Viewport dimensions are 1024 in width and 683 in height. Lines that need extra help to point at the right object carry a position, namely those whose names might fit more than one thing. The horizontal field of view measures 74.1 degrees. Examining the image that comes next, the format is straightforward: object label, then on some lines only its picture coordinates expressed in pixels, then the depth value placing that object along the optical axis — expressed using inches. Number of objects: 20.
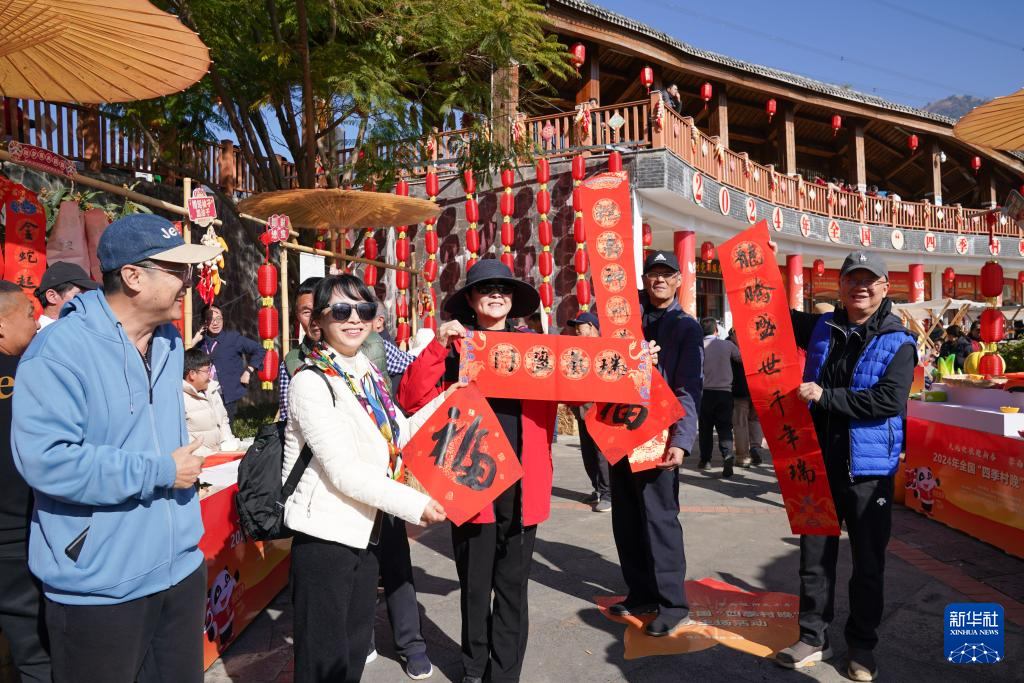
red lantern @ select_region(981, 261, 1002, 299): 253.6
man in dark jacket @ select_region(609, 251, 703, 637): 132.3
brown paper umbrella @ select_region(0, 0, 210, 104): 129.7
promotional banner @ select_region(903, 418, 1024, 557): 180.2
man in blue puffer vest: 113.7
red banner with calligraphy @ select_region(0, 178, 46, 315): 180.7
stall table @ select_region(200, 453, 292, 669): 120.9
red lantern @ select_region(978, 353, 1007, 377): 232.2
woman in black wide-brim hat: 108.3
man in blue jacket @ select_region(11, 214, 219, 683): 63.6
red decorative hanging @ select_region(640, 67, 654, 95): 563.2
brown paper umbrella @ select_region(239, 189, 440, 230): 222.7
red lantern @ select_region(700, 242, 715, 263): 581.3
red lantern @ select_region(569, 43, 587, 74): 503.0
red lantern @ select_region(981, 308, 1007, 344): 252.5
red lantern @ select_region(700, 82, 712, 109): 624.4
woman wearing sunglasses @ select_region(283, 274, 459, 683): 82.7
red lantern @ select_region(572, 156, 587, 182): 411.5
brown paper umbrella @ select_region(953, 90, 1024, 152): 179.5
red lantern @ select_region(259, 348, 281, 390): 258.3
